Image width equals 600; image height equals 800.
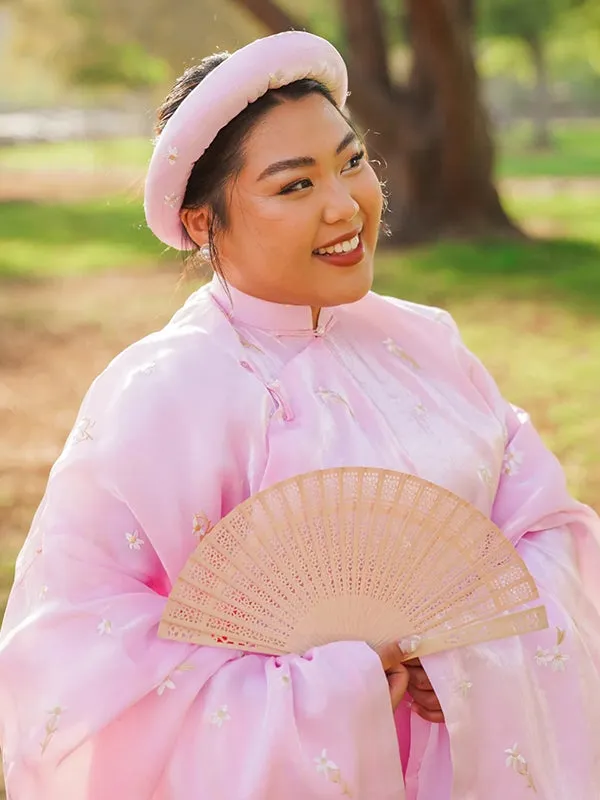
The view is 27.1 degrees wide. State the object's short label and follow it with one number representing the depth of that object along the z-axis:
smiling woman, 1.91
